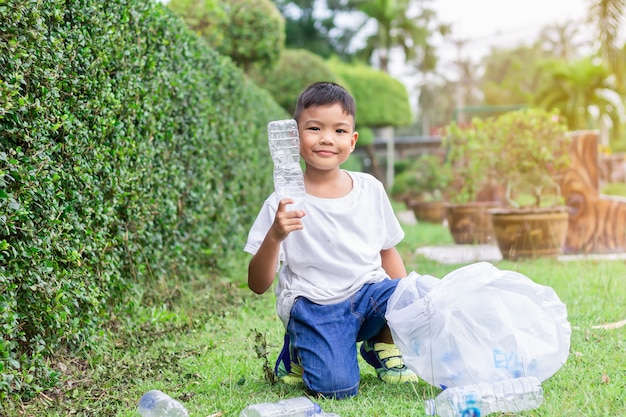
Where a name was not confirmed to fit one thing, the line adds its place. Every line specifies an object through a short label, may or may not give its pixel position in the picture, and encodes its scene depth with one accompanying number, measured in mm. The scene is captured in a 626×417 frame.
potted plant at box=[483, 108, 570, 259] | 7793
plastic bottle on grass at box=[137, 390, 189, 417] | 2951
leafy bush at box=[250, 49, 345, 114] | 17766
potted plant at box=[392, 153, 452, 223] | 18258
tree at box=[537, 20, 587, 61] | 55781
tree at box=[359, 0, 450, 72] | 37812
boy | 3242
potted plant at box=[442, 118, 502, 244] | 9461
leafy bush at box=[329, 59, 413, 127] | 27969
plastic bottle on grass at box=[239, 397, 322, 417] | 2852
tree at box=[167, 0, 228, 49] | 10413
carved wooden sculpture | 8711
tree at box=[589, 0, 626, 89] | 13281
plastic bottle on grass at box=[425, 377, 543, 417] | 2809
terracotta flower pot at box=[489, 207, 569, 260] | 7762
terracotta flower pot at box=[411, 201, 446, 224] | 15016
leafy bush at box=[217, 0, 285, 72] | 12703
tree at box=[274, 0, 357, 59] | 35594
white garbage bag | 2973
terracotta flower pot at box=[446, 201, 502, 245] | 9656
